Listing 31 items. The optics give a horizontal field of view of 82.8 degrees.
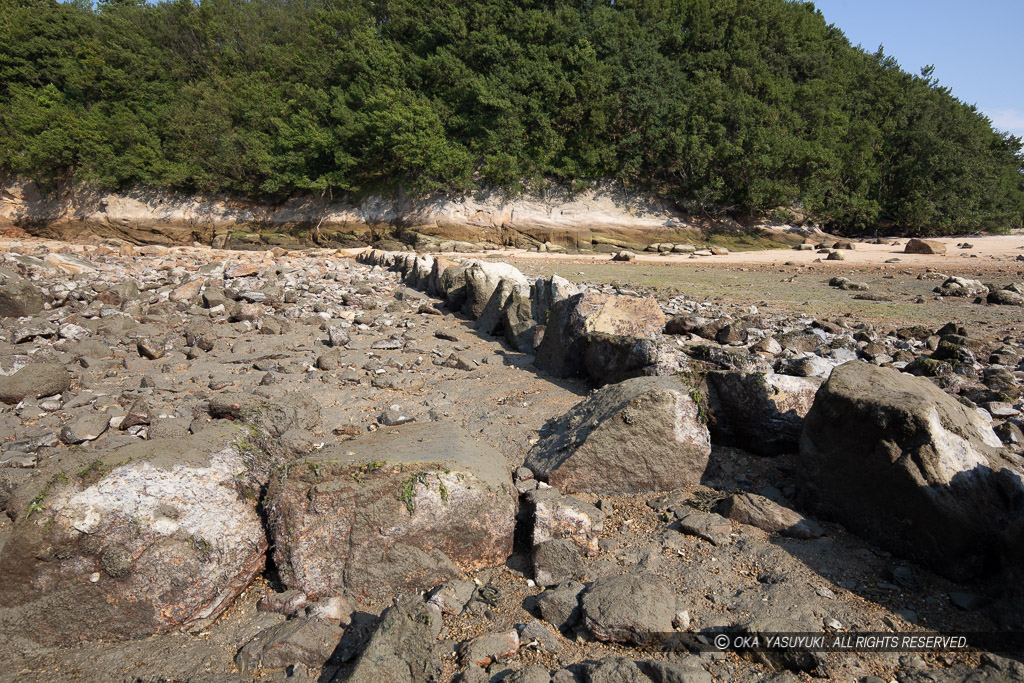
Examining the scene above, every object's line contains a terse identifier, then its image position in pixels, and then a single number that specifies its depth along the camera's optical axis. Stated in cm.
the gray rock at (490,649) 190
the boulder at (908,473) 211
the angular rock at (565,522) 248
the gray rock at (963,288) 841
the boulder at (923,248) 1534
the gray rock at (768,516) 241
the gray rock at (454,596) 218
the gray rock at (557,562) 231
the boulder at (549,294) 583
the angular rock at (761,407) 308
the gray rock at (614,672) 170
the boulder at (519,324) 576
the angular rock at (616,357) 382
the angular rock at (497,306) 661
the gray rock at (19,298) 684
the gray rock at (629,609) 193
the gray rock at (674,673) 168
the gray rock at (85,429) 350
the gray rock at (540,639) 194
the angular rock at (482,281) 742
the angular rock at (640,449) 286
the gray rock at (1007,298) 747
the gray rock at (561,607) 205
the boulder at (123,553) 207
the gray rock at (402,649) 176
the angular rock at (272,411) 323
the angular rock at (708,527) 244
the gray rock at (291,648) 195
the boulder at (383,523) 227
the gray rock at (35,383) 421
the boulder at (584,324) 459
